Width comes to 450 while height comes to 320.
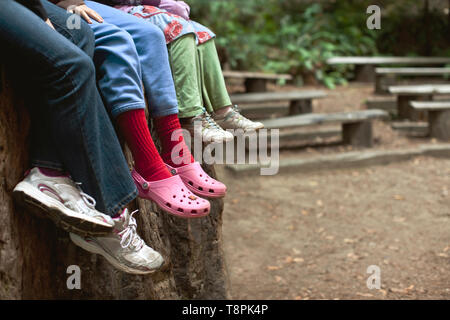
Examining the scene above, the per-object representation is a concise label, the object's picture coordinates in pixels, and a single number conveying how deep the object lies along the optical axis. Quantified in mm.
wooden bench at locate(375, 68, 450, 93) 9820
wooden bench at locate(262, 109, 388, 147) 7223
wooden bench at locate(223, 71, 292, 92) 8814
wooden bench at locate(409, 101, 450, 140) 7754
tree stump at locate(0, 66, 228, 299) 1951
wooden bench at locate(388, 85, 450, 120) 8078
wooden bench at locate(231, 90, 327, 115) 7559
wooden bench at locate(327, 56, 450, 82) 10648
